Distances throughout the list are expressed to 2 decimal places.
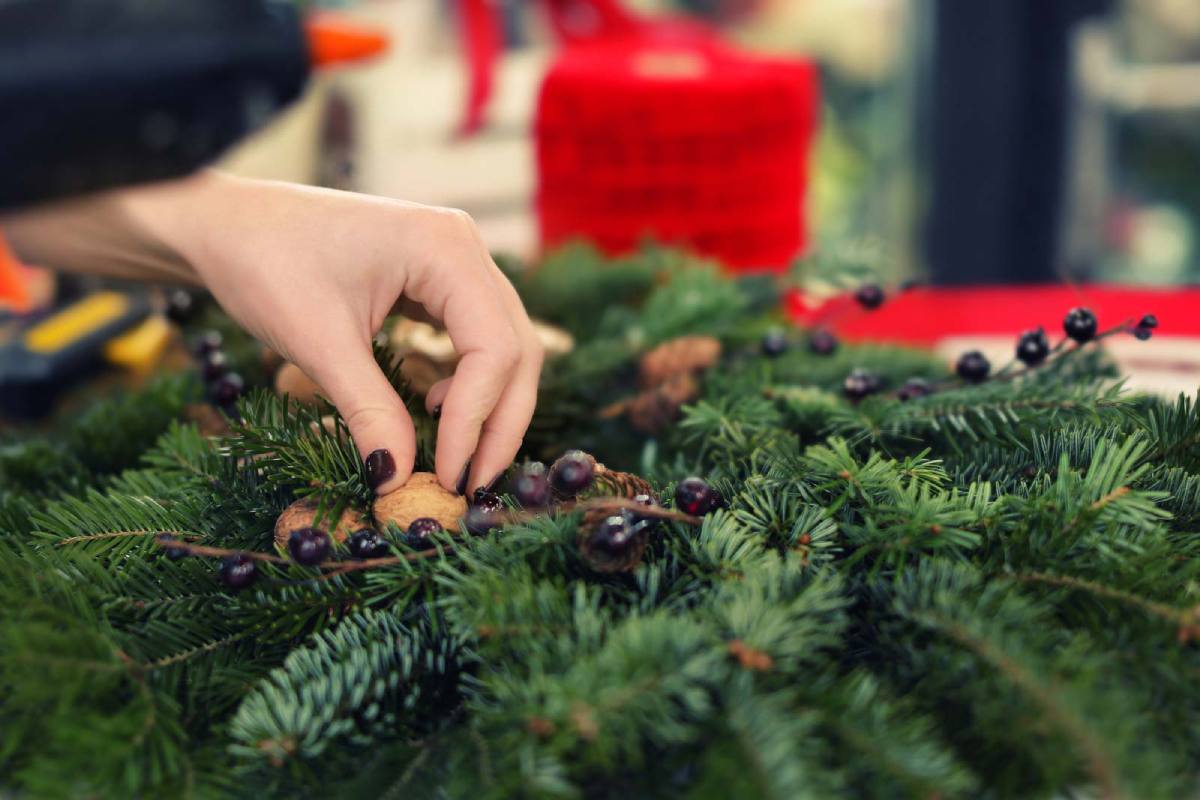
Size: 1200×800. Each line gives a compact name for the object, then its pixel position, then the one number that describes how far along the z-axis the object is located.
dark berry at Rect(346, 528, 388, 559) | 0.36
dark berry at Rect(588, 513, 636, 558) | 0.34
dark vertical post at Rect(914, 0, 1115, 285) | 1.63
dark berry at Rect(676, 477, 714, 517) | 0.37
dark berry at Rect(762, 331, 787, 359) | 0.58
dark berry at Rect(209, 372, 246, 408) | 0.51
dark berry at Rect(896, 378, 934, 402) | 0.50
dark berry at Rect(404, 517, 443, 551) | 0.37
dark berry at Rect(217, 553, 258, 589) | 0.35
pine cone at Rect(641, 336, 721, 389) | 0.56
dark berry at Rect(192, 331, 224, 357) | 0.56
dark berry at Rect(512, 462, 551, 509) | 0.37
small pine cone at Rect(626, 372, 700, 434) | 0.53
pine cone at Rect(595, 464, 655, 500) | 0.39
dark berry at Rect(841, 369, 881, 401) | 0.50
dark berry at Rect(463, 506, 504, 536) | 0.37
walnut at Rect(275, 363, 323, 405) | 0.48
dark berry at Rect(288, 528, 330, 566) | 0.34
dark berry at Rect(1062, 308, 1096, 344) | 0.49
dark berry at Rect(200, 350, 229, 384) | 0.54
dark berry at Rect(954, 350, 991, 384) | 0.50
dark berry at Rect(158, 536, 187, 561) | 0.39
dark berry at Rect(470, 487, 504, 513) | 0.39
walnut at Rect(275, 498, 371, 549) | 0.37
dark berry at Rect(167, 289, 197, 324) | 0.66
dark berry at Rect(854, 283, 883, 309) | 0.62
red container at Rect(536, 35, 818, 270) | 0.88
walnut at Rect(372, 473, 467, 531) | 0.38
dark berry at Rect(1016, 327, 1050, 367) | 0.50
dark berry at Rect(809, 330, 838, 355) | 0.59
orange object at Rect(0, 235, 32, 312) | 0.77
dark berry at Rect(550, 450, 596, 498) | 0.37
